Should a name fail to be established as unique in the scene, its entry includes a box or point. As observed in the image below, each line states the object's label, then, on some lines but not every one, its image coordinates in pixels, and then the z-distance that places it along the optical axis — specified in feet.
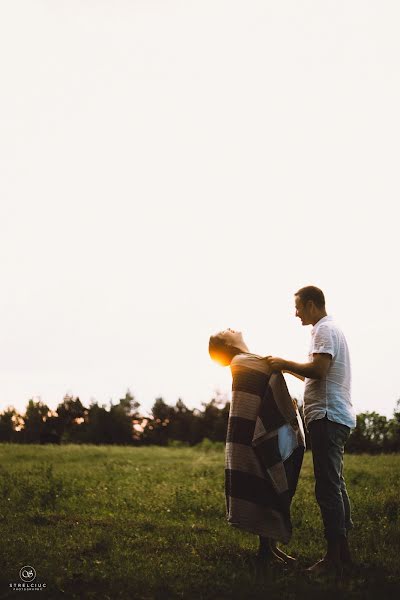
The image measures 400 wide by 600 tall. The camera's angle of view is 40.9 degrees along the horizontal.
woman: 18.30
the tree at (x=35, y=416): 204.03
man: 17.74
